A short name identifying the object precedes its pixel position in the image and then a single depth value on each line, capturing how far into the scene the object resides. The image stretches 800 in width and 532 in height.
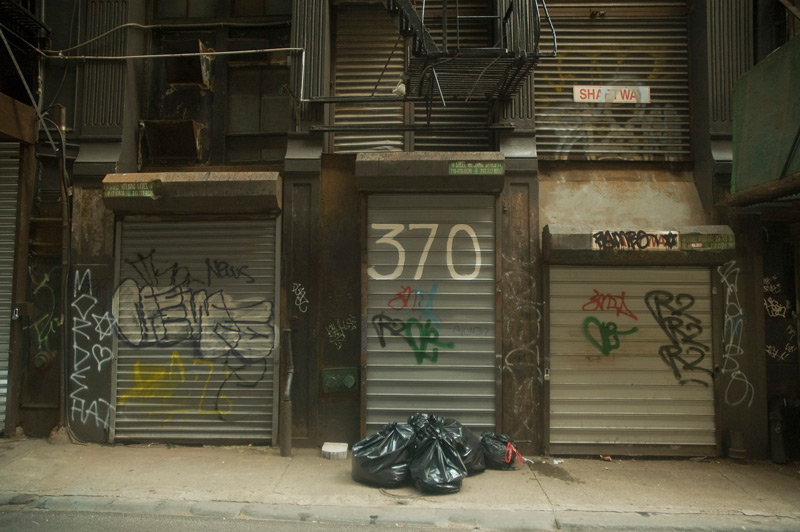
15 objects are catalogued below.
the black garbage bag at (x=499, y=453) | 6.42
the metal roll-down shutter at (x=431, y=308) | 7.02
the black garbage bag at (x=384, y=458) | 5.80
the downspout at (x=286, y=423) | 6.75
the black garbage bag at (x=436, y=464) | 5.62
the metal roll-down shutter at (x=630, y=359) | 6.98
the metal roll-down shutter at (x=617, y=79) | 7.74
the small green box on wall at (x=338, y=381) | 7.09
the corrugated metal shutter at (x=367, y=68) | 7.84
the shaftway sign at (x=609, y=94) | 7.80
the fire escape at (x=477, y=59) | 6.34
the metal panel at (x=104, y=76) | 7.61
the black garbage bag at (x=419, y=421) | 6.16
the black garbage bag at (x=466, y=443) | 6.06
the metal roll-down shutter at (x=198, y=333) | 7.23
